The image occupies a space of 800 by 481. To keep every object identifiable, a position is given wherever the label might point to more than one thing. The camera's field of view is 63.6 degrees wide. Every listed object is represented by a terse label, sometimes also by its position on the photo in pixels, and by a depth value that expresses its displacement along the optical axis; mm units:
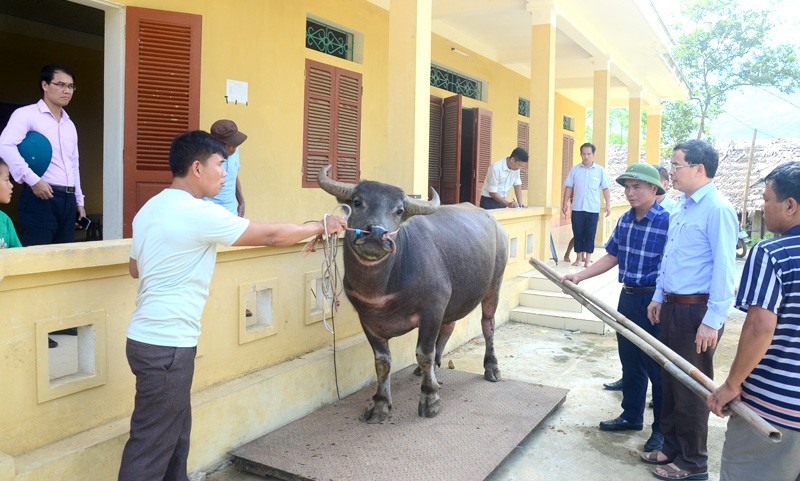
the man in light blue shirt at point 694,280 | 3604
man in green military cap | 4328
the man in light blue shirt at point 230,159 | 4816
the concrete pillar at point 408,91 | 5438
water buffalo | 3852
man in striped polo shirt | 2439
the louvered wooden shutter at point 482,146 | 11625
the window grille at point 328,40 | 7594
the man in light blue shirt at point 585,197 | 8820
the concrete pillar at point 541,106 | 8898
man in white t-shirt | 2705
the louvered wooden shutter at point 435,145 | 10619
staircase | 7578
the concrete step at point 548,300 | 7883
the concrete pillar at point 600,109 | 12070
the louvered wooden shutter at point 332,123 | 7574
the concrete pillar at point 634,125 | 14836
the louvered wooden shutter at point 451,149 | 10544
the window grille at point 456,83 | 10562
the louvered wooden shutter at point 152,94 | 5809
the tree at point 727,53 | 22656
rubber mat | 3607
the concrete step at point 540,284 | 8279
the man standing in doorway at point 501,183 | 8555
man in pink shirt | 4078
